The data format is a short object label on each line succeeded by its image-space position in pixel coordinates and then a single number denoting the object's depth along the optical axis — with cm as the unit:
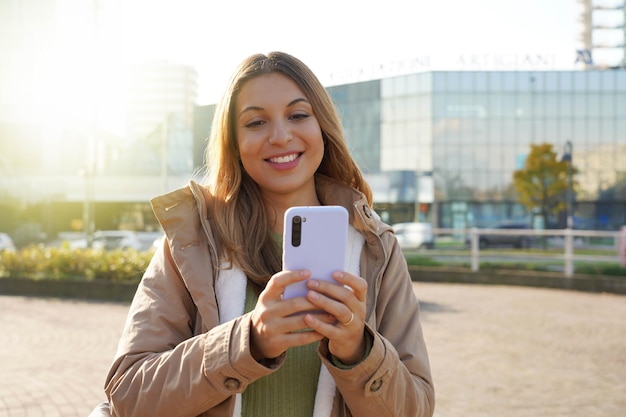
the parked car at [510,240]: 3058
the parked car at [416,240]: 2148
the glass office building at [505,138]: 5272
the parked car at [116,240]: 3050
